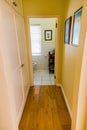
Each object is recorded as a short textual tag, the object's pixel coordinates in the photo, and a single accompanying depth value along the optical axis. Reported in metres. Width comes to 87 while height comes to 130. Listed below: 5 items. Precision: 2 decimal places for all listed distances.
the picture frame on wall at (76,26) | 1.51
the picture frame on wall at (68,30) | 2.06
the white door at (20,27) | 1.99
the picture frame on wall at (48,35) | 4.43
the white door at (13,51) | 1.35
